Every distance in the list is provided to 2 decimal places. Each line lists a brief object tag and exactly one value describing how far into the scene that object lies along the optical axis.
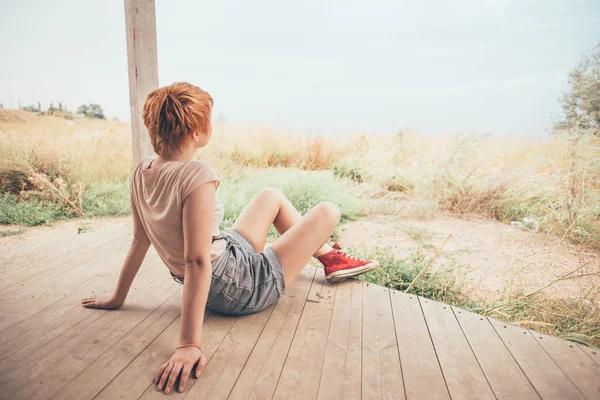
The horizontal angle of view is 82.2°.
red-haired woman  1.05
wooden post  2.13
